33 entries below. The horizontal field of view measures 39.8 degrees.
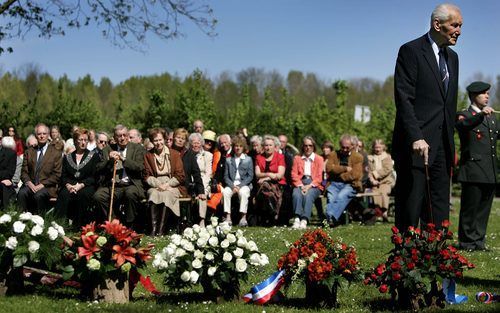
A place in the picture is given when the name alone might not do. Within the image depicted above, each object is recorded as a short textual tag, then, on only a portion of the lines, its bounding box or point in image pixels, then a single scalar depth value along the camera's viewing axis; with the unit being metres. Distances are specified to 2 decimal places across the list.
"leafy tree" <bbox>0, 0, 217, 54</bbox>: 14.23
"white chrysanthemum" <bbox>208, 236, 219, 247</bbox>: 5.69
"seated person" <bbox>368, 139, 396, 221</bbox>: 14.82
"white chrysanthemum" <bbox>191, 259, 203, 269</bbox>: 5.59
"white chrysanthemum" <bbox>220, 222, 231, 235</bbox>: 5.84
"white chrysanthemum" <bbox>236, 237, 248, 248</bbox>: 5.79
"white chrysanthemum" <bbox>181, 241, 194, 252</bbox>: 5.70
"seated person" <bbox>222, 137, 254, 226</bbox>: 13.25
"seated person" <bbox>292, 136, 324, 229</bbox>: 13.23
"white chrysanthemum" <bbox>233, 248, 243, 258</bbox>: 5.69
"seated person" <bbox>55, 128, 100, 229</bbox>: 11.53
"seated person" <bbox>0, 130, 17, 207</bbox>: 12.17
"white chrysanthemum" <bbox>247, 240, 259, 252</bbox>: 5.85
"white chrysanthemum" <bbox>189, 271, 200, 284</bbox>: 5.55
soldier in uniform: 9.62
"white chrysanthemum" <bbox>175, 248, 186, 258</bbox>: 5.68
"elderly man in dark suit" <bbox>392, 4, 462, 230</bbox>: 5.52
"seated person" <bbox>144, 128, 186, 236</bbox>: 11.46
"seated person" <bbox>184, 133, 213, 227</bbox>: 12.30
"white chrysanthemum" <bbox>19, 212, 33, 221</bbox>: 6.01
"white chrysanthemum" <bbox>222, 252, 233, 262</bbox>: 5.64
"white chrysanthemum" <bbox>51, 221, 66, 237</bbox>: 6.12
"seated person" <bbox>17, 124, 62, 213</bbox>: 11.82
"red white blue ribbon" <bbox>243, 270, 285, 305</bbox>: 5.69
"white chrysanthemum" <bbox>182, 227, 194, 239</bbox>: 5.83
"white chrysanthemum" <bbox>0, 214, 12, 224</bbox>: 5.94
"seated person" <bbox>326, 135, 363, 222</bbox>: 13.65
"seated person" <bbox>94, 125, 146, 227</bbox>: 11.30
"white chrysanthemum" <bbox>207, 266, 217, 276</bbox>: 5.59
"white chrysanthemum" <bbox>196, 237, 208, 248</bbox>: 5.69
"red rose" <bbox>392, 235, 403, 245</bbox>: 5.31
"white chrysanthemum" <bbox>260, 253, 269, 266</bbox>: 5.82
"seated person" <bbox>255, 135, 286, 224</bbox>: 13.24
